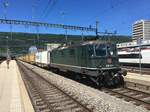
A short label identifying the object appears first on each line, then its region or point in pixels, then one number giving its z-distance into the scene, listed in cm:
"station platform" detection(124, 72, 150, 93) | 676
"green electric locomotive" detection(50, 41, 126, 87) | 718
